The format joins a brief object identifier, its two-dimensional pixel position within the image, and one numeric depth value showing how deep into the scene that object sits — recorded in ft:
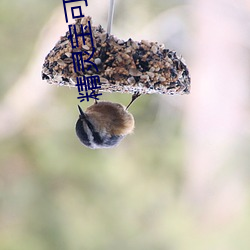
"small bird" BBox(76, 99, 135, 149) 22.56
